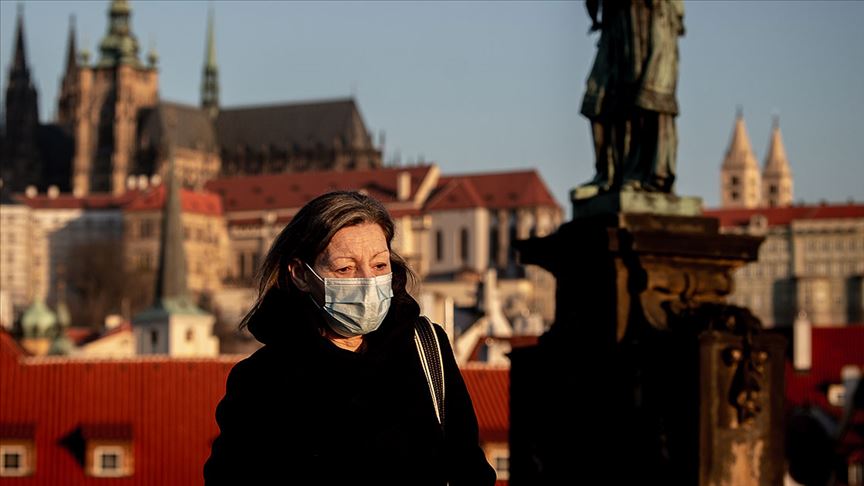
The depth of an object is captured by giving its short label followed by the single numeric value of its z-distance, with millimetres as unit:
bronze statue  6707
